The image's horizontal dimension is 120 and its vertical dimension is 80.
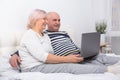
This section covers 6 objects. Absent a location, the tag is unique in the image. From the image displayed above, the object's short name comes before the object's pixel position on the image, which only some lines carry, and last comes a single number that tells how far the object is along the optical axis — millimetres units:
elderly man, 1787
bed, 1590
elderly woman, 1884
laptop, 2049
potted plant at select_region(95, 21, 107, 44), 3259
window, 3506
